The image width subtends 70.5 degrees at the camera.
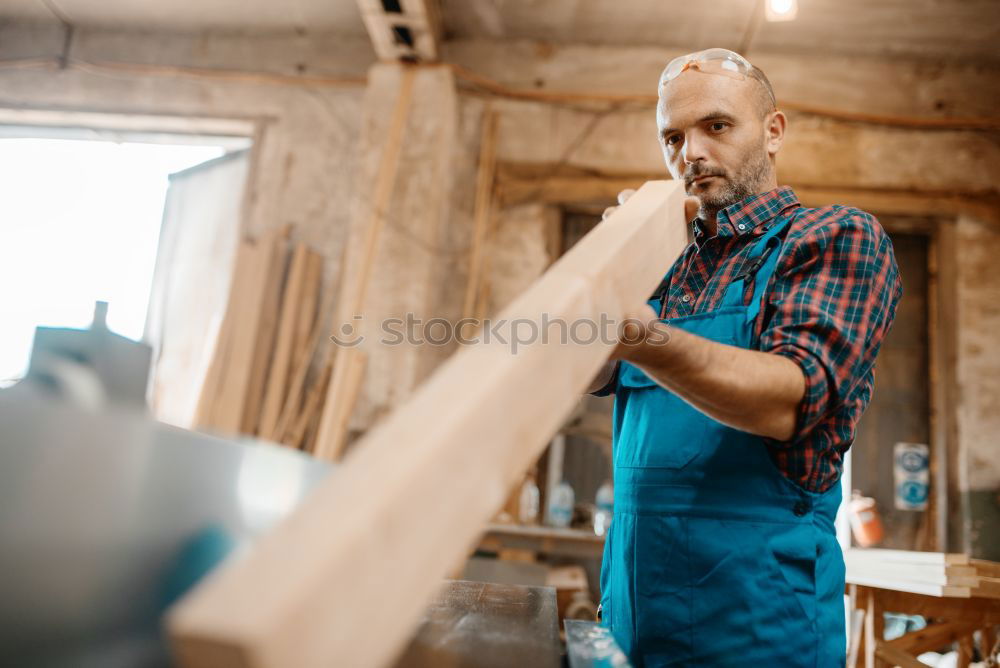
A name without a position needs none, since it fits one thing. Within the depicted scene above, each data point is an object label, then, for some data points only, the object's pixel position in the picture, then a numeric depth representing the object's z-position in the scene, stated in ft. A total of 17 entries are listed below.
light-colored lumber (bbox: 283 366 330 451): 14.07
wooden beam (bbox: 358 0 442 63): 13.62
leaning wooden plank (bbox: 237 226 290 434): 14.15
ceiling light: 12.16
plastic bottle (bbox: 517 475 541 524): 13.98
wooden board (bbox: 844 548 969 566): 7.56
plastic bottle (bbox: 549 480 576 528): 13.99
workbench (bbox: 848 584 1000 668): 8.41
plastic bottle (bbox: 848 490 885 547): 13.98
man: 3.45
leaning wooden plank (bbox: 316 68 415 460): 13.39
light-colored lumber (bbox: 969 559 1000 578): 7.86
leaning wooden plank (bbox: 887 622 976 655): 8.78
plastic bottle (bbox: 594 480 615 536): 13.48
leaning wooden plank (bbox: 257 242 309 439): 14.03
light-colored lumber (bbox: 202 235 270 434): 13.60
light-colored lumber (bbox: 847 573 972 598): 7.50
